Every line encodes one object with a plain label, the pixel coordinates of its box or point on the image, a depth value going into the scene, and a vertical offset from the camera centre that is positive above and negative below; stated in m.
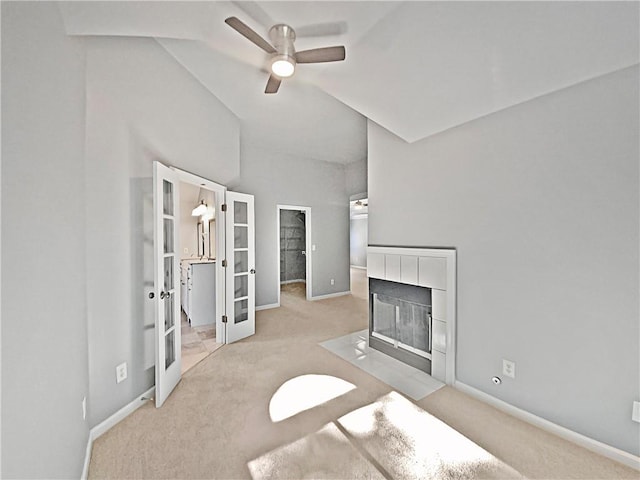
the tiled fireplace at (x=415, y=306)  2.47 -0.72
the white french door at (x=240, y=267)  3.46 -0.39
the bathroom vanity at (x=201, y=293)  4.02 -0.83
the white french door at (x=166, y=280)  2.12 -0.35
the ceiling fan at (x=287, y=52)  1.92 +1.38
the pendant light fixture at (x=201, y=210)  4.97 +0.55
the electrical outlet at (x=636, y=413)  1.54 -1.02
